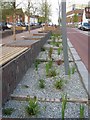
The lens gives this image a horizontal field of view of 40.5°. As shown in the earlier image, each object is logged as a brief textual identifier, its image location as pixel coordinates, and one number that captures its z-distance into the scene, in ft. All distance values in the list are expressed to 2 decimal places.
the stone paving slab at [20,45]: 14.53
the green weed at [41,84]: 9.34
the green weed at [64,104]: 6.77
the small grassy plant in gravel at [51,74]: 11.15
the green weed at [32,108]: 6.86
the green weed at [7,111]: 6.86
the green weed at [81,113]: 6.69
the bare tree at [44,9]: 55.12
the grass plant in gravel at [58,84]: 9.30
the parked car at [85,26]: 84.43
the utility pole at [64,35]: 12.31
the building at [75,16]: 146.31
